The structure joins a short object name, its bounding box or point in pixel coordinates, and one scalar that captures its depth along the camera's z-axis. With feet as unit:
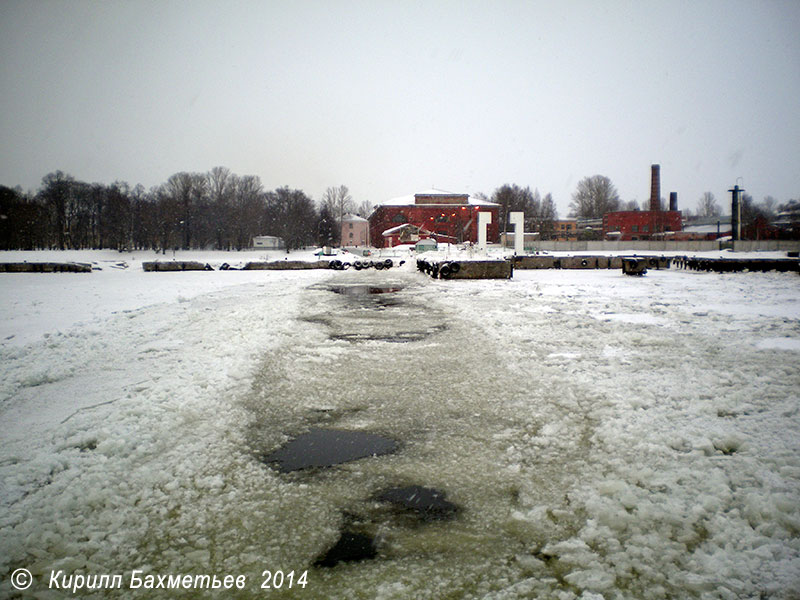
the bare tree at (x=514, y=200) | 359.25
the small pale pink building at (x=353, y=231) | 396.57
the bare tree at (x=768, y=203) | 499.71
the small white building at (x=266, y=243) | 309.63
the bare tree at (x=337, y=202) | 387.16
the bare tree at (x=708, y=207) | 512.22
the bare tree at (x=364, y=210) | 501.56
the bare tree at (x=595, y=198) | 412.98
